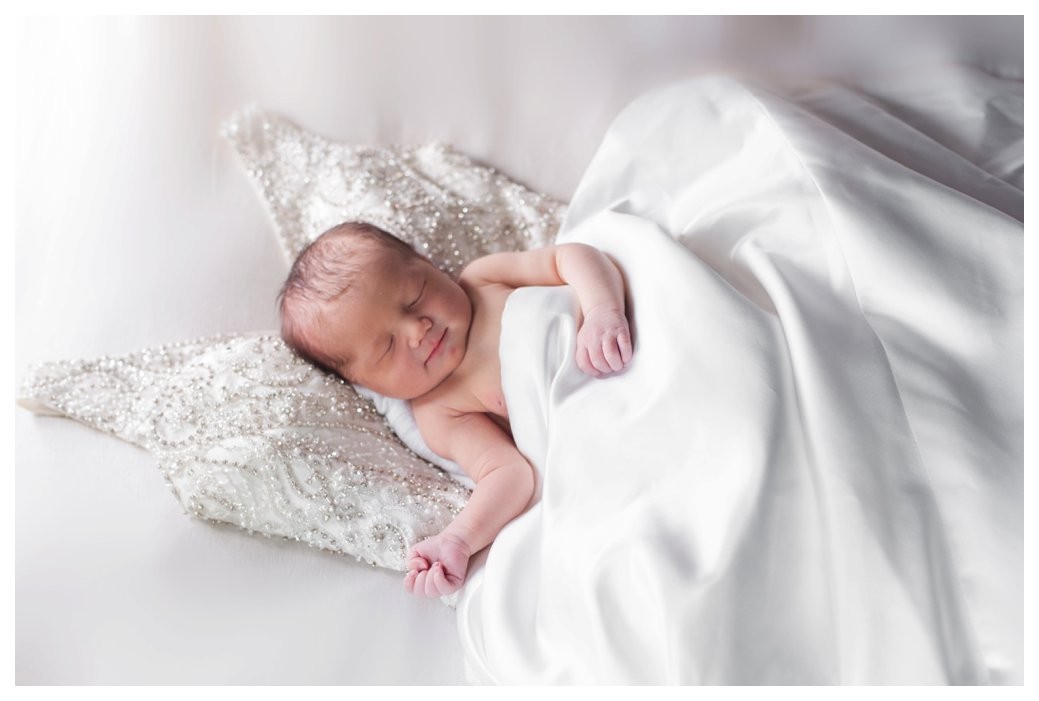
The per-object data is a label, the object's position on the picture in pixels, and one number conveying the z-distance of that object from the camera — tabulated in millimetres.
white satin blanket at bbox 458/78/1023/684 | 986
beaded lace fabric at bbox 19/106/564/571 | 1281
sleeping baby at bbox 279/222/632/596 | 1256
